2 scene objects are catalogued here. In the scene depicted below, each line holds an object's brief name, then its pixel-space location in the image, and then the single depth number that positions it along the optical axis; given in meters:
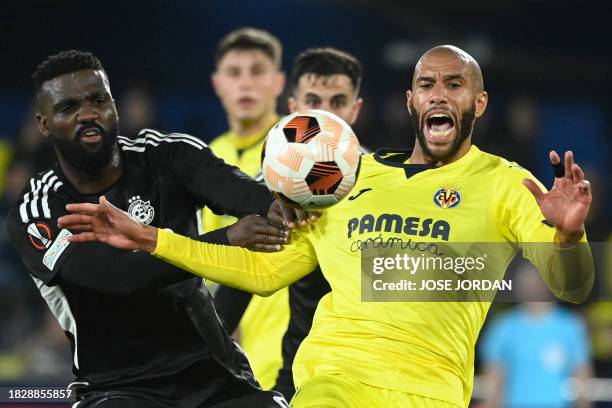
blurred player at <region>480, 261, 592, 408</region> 18.12
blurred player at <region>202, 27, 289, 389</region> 13.59
